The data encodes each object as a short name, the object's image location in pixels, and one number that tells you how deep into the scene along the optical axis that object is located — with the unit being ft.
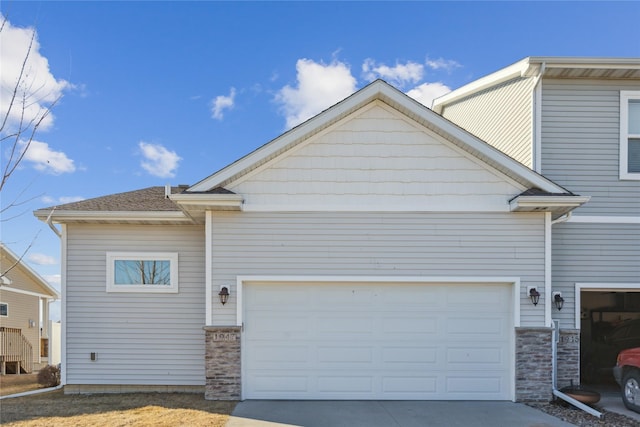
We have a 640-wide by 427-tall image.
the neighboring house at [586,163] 28.17
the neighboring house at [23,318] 50.55
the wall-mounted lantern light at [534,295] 25.30
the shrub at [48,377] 30.60
